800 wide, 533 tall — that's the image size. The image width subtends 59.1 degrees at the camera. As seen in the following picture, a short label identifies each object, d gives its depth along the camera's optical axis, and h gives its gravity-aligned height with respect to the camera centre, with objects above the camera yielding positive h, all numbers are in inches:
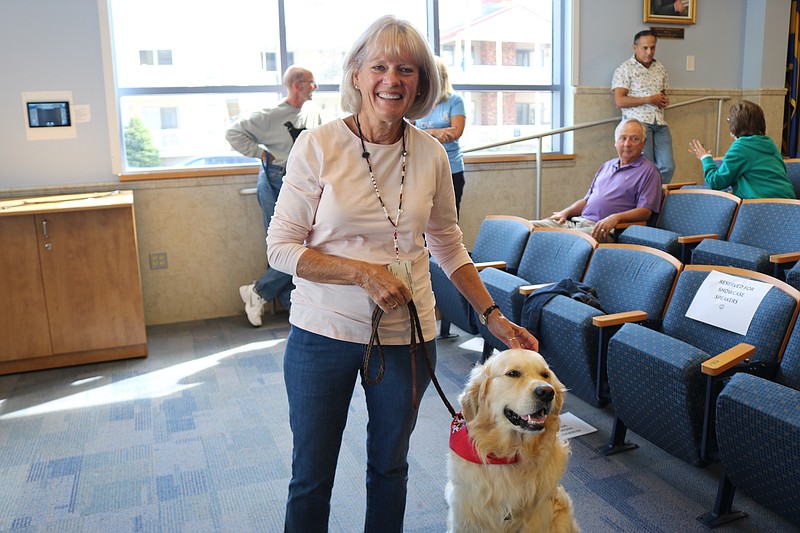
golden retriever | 71.4 -33.2
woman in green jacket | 175.9 -9.9
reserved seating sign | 101.6 -26.0
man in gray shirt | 189.3 -0.7
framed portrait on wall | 246.7 +39.4
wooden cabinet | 157.6 -32.6
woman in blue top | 192.1 +1.1
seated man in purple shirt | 180.5 -16.2
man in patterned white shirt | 237.9 +11.4
